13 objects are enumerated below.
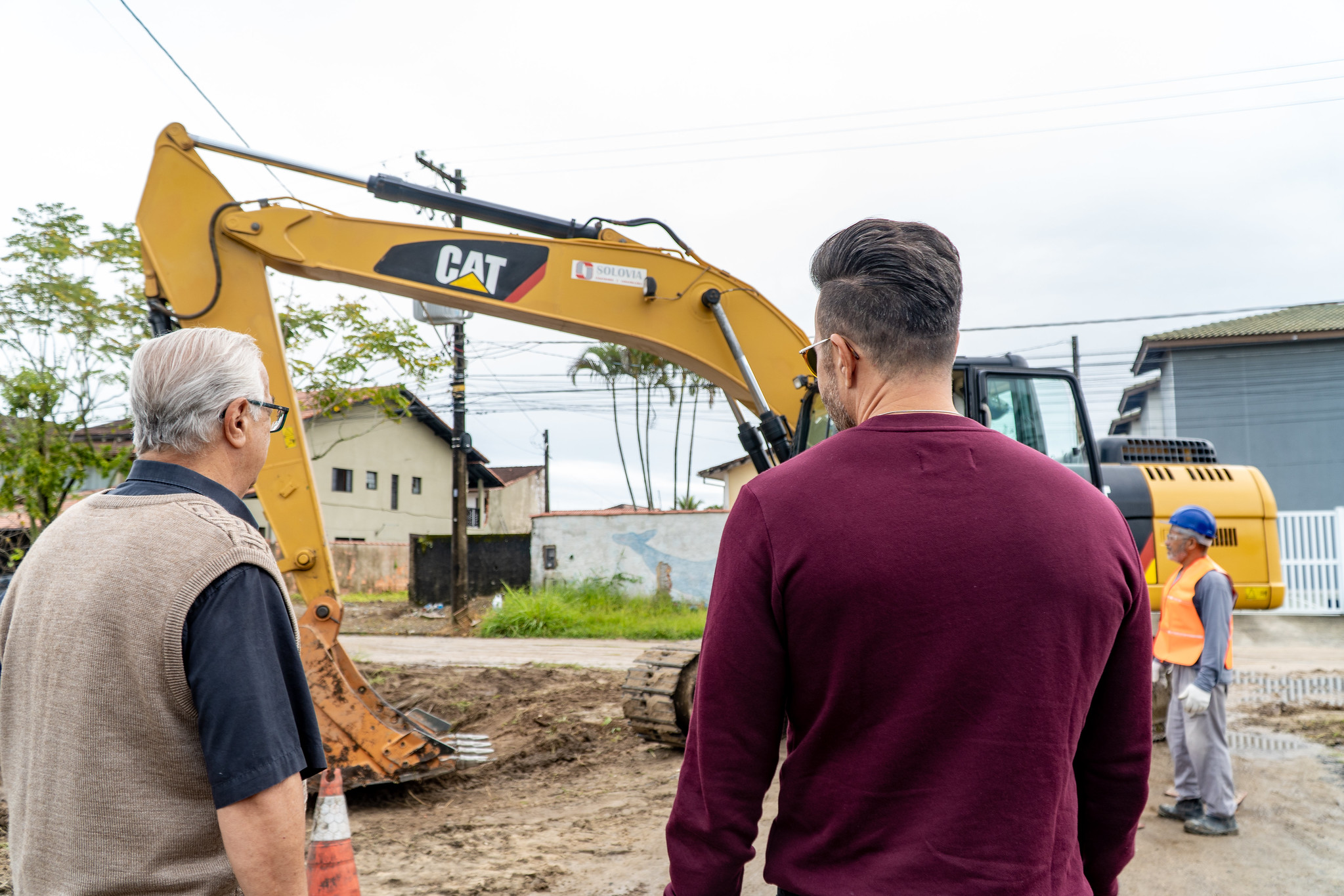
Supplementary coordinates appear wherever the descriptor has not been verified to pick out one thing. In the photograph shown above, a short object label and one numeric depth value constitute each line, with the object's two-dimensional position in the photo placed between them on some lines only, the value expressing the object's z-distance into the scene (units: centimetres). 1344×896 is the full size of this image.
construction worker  548
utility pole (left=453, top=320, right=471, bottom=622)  1994
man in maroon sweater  138
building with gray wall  2550
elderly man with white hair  160
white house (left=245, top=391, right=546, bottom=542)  3278
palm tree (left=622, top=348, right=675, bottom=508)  2812
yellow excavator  573
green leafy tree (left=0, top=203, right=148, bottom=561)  823
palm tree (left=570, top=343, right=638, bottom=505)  2823
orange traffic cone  345
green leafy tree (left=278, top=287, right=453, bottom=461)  1255
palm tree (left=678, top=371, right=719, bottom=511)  2672
